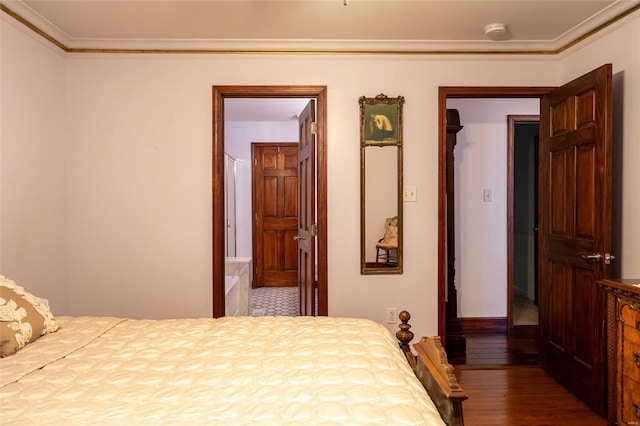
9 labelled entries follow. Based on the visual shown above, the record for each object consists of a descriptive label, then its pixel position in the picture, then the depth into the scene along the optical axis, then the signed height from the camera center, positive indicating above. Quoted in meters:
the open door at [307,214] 3.46 -0.09
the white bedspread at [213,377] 1.20 -0.58
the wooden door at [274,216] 6.57 -0.19
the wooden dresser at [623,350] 2.06 -0.73
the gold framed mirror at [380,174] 3.26 +0.21
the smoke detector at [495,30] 2.89 +1.14
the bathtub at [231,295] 3.84 -0.86
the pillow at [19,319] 1.63 -0.46
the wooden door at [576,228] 2.59 -0.18
